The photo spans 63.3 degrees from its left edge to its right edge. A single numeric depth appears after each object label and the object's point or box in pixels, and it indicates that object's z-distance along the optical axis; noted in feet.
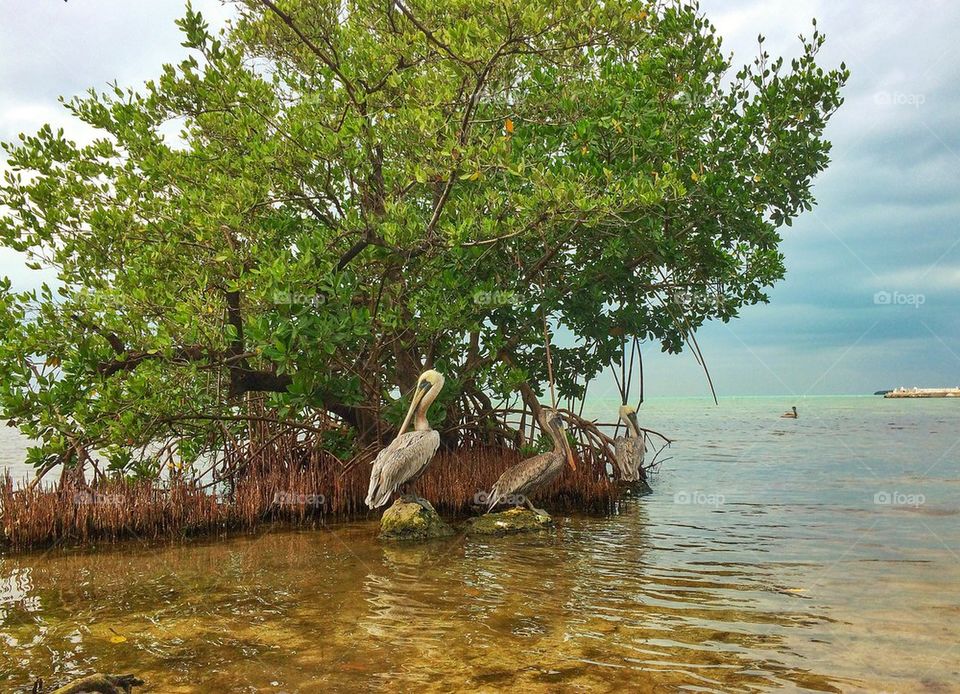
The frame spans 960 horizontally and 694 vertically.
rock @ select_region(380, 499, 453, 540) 28.25
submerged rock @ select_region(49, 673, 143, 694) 12.14
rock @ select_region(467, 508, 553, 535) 29.12
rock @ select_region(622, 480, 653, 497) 41.40
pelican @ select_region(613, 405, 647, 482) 40.55
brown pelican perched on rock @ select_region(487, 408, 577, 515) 30.83
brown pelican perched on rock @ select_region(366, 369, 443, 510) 28.55
